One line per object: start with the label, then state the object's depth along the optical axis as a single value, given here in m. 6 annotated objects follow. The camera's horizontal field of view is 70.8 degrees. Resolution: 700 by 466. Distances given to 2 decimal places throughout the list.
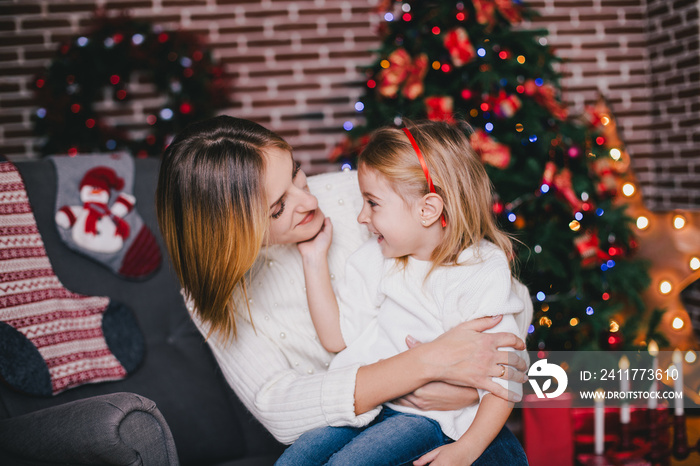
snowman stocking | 1.62
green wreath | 2.75
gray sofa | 1.14
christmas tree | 2.04
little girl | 1.16
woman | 1.16
